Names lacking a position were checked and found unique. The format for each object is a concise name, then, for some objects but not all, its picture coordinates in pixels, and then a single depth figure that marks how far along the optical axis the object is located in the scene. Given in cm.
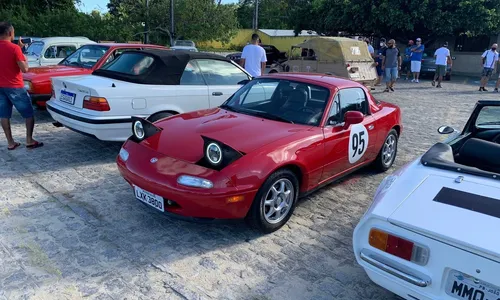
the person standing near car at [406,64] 2005
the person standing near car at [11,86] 542
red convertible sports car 322
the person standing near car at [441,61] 1571
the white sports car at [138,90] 516
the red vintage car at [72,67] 705
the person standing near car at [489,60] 1469
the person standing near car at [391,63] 1405
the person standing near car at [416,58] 1667
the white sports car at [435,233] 201
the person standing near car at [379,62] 1616
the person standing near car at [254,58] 895
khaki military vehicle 1403
